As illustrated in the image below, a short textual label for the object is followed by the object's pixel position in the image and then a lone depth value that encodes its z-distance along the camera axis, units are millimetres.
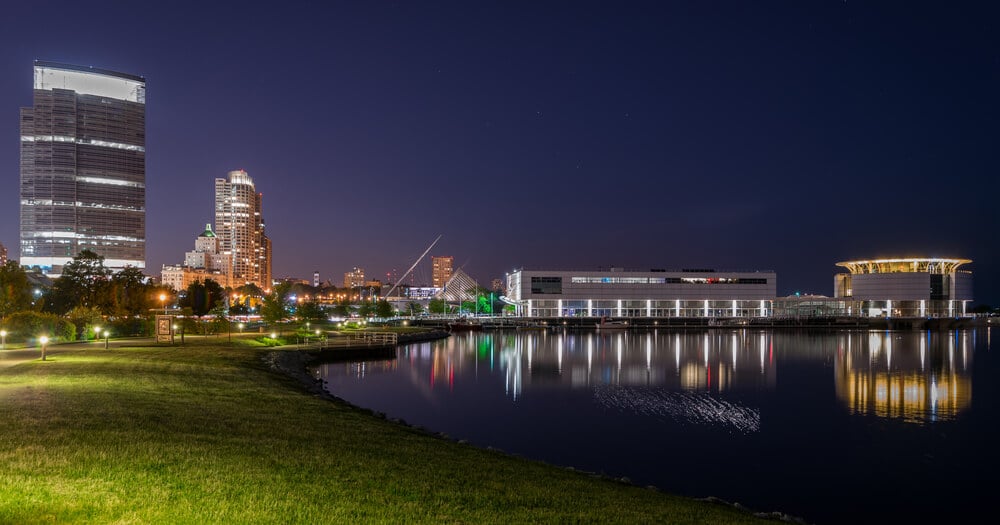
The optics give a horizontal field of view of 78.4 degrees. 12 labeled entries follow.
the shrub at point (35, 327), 48500
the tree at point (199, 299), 103625
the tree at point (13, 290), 59594
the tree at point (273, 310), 80812
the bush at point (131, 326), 61375
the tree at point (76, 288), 76188
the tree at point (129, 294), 74875
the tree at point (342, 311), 161450
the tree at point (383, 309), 142625
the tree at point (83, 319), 57219
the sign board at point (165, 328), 48750
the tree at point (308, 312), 99562
